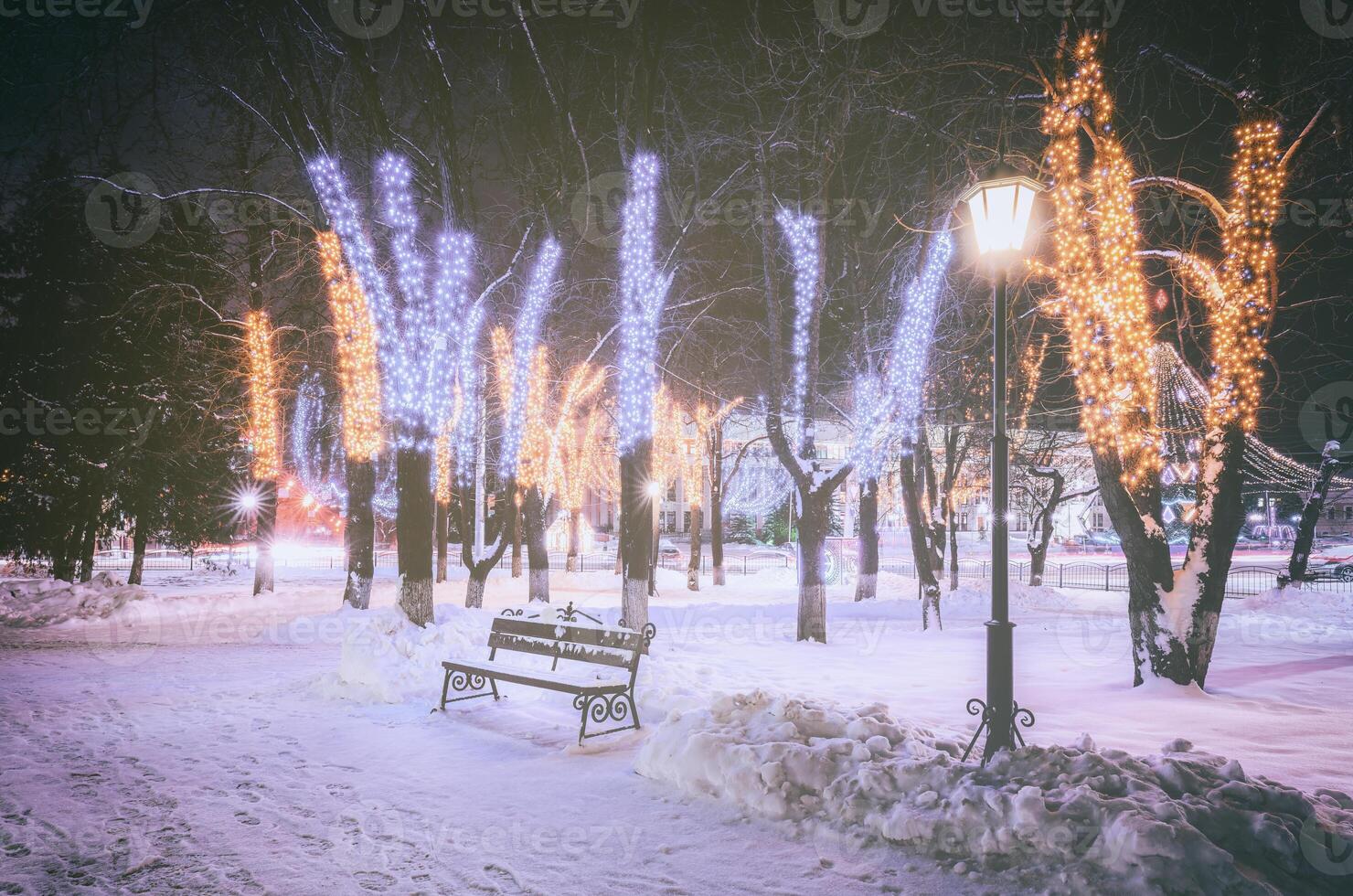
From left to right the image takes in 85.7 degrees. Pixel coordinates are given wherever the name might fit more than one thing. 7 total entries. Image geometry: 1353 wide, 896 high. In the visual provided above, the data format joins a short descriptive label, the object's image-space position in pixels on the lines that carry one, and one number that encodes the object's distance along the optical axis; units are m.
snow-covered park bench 7.19
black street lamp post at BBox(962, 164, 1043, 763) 5.63
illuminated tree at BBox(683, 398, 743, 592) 24.59
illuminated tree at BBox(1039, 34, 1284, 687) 8.64
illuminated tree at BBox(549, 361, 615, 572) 19.41
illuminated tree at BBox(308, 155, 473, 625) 11.74
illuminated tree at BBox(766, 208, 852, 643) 13.34
